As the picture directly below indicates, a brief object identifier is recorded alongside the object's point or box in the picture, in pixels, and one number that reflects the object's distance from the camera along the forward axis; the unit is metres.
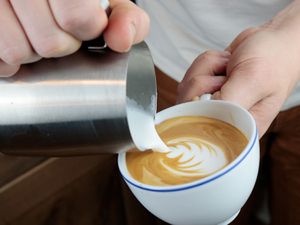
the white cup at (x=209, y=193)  0.41
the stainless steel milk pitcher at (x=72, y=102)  0.39
